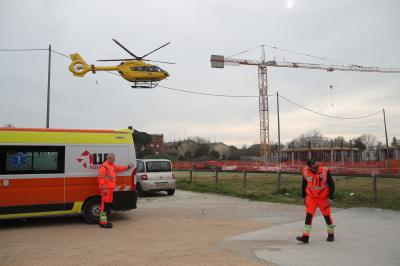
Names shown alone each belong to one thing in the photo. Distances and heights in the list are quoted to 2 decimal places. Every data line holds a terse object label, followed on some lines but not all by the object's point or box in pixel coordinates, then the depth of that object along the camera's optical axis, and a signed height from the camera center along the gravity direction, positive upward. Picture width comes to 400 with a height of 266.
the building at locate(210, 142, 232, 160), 119.70 +4.57
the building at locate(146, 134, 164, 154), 128.19 +6.54
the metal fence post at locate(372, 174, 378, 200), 13.18 -0.82
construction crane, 74.69 +15.88
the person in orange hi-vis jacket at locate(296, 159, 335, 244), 7.48 -0.57
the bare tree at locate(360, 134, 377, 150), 99.70 +5.39
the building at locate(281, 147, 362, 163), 70.19 +1.44
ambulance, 8.91 -0.20
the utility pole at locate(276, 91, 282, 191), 29.57 +4.52
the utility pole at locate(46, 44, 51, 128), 17.38 +2.73
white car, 17.11 -0.62
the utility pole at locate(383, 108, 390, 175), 41.14 +4.30
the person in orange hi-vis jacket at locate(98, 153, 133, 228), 9.26 -0.50
